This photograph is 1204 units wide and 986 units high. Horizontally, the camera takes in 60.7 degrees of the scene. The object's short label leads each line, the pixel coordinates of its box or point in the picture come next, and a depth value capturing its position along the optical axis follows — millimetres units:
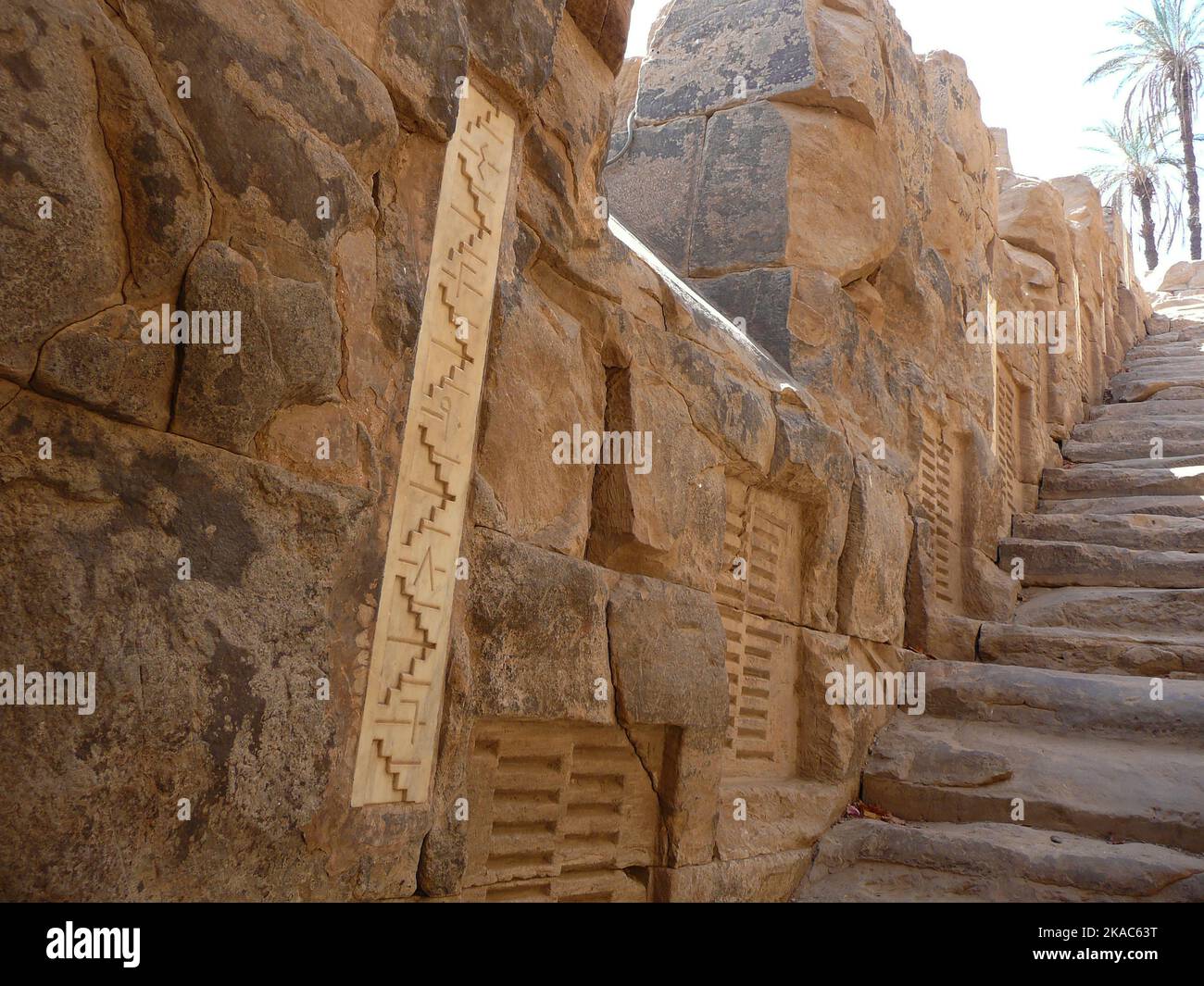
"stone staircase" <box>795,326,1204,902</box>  4340
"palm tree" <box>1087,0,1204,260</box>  23953
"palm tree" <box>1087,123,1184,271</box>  25109
